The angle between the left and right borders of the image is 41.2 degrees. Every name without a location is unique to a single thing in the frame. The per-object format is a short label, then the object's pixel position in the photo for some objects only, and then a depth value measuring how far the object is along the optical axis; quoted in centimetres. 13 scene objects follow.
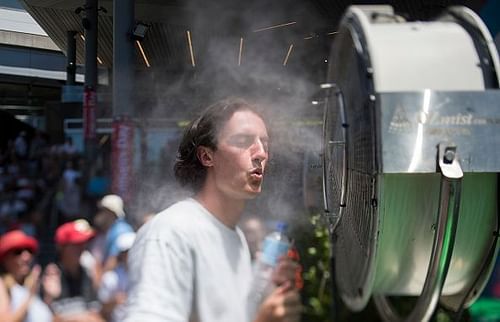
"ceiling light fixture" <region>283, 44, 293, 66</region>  312
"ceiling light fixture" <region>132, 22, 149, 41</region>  650
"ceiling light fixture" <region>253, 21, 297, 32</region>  398
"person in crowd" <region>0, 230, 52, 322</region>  255
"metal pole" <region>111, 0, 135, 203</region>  371
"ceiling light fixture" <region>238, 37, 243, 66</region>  330
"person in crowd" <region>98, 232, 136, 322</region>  248
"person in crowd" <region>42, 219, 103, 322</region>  265
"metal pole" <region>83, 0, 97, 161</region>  931
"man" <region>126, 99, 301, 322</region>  130
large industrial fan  177
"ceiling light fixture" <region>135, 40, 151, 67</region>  912
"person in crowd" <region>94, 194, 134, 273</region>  286
